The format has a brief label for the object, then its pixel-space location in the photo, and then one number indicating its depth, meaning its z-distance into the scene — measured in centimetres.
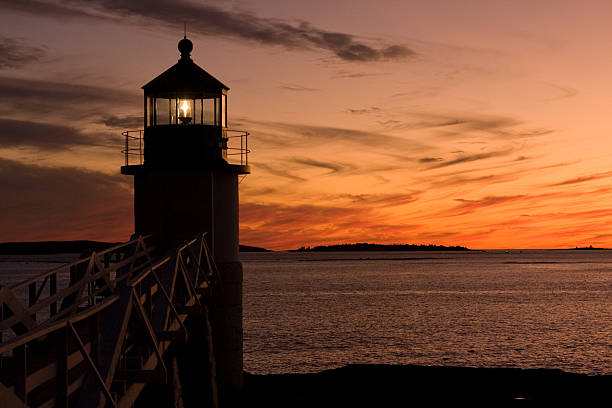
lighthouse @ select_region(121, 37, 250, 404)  2112
